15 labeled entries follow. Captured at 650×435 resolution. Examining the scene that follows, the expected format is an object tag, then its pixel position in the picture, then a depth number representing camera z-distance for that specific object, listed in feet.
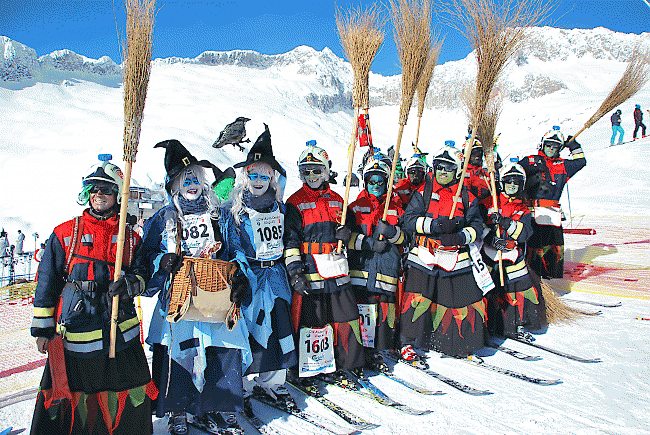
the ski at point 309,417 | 8.82
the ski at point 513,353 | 12.45
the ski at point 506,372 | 10.89
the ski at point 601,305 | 17.24
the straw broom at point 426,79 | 12.71
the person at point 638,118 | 60.54
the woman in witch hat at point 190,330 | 8.55
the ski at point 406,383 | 10.40
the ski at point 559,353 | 12.16
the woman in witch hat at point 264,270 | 9.62
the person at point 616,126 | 59.67
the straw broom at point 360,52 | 10.72
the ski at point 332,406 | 9.02
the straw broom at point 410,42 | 10.72
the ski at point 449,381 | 10.39
